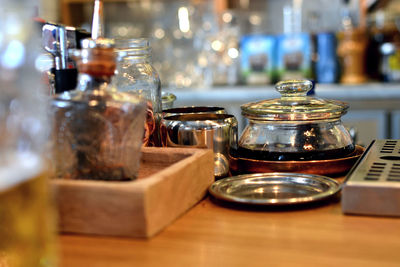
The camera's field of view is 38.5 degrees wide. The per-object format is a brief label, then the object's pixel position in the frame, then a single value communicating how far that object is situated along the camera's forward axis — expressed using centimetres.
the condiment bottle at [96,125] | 69
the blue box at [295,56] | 319
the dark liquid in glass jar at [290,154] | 92
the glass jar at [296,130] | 92
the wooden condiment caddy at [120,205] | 63
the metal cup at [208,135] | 88
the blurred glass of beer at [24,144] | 47
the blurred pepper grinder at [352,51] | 308
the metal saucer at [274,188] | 74
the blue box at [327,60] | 314
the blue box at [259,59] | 324
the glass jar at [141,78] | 95
